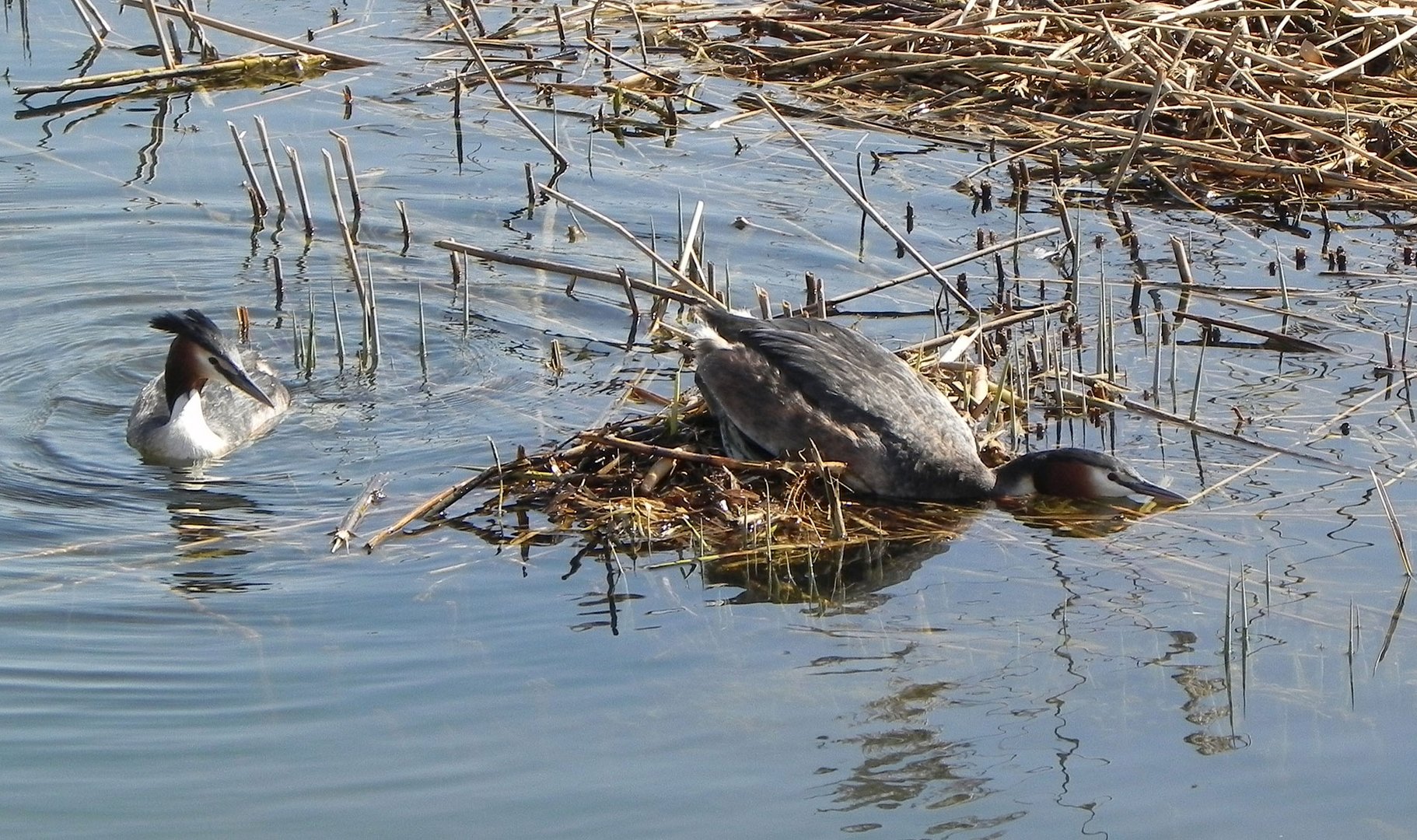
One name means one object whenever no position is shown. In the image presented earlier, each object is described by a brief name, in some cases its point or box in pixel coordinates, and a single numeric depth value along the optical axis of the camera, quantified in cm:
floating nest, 1225
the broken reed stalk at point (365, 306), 1580
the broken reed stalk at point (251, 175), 1847
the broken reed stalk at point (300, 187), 1759
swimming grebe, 1481
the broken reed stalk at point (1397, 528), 1163
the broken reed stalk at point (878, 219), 1590
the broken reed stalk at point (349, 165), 1769
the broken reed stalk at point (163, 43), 2142
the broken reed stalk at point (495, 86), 1631
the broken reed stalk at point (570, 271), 1589
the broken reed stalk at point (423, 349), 1606
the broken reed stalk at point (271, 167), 1794
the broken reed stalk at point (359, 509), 1232
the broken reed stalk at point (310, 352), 1611
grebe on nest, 1344
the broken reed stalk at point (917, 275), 1634
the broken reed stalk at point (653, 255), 1553
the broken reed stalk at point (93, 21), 2305
